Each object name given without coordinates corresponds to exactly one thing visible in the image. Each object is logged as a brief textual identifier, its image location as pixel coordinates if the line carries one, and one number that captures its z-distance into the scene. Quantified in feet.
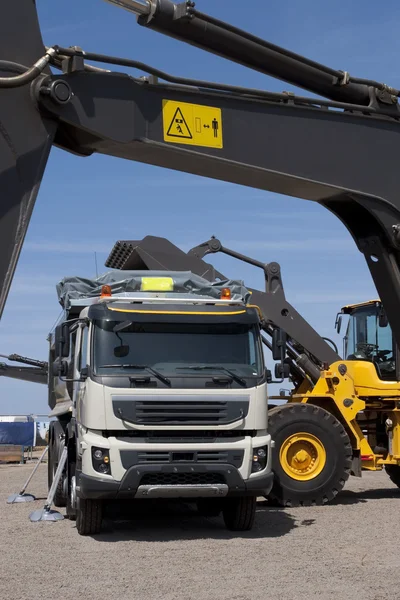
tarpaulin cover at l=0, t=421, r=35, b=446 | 86.89
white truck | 32.50
